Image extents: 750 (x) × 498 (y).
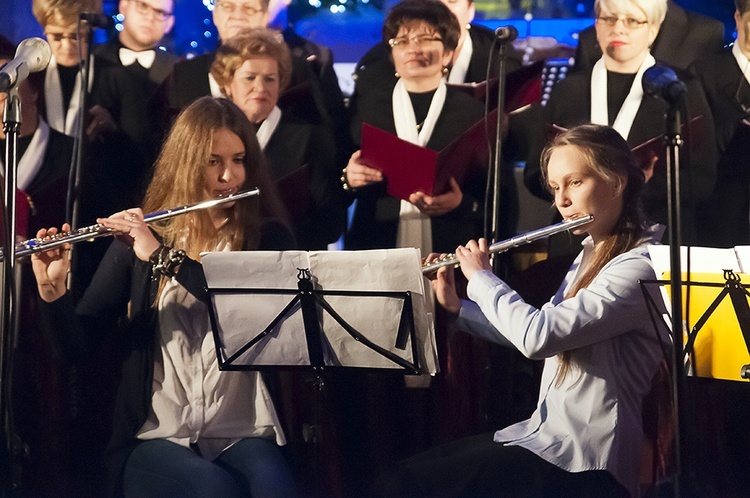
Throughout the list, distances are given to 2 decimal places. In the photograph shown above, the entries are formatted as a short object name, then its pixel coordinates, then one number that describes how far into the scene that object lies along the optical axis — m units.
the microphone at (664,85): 4.67
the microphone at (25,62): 4.89
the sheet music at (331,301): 5.28
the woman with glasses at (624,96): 6.86
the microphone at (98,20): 7.12
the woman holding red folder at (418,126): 7.07
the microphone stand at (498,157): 6.60
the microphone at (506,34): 6.49
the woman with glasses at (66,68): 7.46
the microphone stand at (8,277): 5.01
